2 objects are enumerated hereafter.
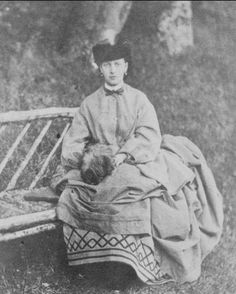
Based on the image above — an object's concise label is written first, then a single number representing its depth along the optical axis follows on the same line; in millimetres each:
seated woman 3357
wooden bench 3611
